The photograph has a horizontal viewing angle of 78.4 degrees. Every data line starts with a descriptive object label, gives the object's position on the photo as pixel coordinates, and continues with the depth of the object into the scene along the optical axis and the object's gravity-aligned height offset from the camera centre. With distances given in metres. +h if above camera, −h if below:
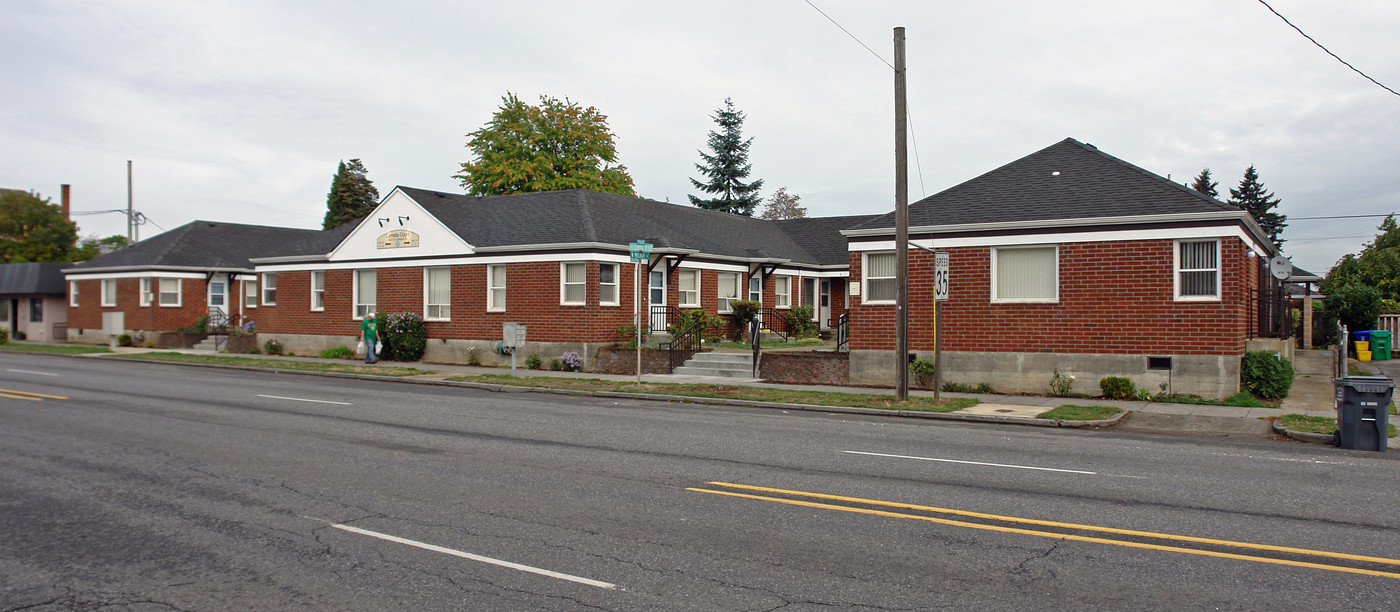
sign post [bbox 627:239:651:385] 20.00 +1.26
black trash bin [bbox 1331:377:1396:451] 11.98 -1.50
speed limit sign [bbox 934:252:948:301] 16.58 +0.57
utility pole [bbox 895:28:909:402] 17.19 +1.37
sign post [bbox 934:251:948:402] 16.59 +0.53
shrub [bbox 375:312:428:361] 27.89 -0.96
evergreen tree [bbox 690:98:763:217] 62.50 +9.58
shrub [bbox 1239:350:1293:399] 17.48 -1.41
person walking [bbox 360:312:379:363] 27.31 -0.94
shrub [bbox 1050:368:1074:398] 18.66 -1.71
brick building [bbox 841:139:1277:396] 17.64 +0.60
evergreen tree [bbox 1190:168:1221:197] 68.94 +9.95
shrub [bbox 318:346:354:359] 30.23 -1.67
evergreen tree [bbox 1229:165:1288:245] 68.50 +8.35
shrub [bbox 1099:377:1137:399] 17.94 -1.73
